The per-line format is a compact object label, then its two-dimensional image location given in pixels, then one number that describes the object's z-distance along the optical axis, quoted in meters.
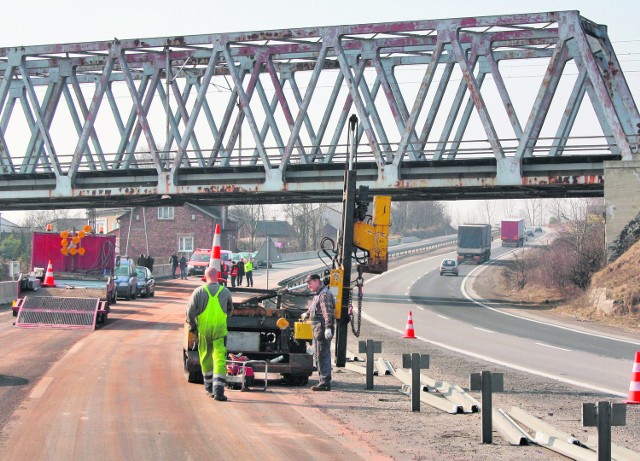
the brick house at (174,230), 94.75
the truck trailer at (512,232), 136.25
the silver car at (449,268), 86.19
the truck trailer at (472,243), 103.50
